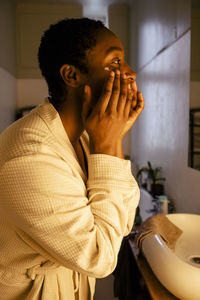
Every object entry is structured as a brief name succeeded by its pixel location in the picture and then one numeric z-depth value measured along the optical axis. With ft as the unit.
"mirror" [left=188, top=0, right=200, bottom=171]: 4.88
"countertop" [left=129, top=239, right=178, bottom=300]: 3.00
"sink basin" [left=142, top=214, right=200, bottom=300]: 2.67
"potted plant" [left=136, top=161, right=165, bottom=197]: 7.01
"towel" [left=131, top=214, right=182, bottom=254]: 3.56
